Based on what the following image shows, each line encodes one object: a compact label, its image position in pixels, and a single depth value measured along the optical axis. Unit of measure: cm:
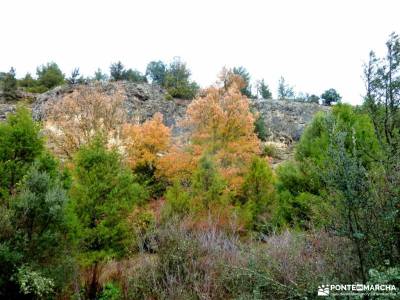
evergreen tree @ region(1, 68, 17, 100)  3931
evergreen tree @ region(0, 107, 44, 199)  886
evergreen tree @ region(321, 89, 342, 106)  5069
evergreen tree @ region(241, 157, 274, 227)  1409
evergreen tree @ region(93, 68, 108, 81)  4959
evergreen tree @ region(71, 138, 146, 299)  866
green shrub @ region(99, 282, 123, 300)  766
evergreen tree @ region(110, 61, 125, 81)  4525
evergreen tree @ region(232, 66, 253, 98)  4655
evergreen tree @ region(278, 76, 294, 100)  5681
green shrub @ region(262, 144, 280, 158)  2827
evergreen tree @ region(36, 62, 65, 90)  4403
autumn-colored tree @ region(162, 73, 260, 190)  1562
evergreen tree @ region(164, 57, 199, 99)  4112
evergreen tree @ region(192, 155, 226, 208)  1302
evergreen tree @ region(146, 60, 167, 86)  5453
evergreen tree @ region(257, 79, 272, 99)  5198
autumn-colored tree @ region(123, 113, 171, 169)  1897
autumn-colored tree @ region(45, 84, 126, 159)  1920
